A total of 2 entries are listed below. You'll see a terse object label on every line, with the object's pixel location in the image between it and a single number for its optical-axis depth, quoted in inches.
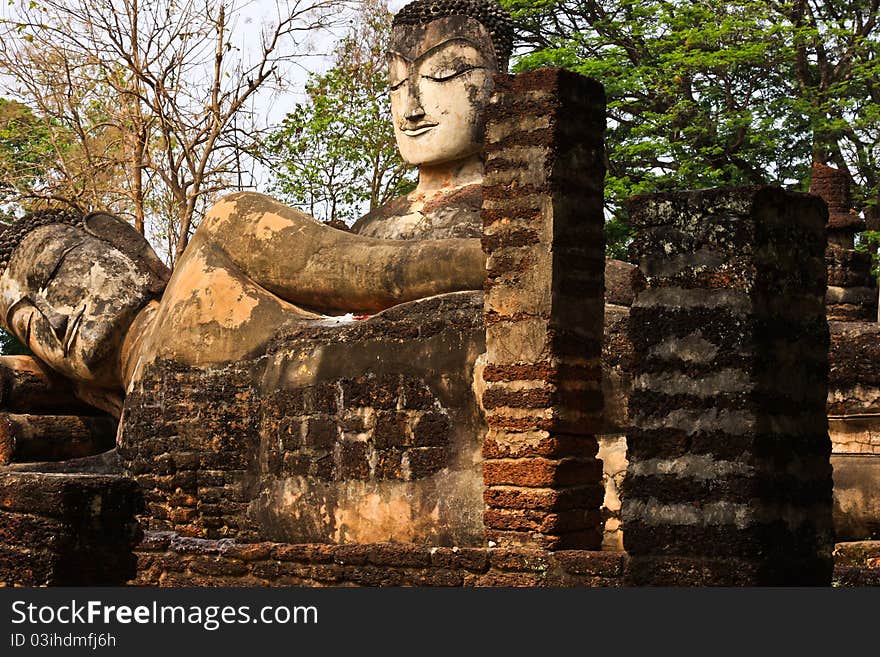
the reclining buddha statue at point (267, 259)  315.6
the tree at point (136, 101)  565.6
